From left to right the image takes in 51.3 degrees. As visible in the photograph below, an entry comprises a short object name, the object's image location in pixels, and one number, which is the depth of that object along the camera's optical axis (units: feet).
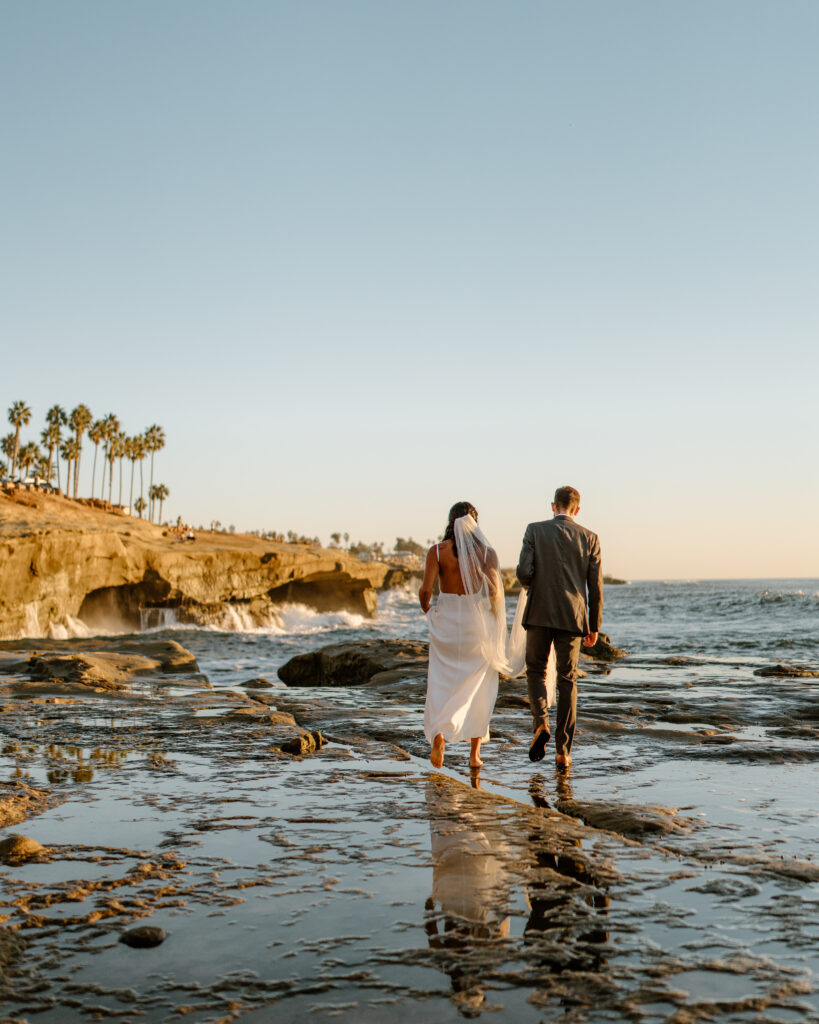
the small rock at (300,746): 23.71
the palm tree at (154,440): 310.86
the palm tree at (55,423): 280.72
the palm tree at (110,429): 290.76
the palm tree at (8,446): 309.63
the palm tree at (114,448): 294.46
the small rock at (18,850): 13.52
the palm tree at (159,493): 356.18
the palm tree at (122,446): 297.53
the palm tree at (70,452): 281.95
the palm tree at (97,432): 287.48
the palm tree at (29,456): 304.09
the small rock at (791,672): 48.39
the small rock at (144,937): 10.27
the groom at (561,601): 23.24
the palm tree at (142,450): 305.94
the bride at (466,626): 23.32
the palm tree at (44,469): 287.57
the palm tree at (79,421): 277.44
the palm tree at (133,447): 301.86
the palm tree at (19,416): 276.82
